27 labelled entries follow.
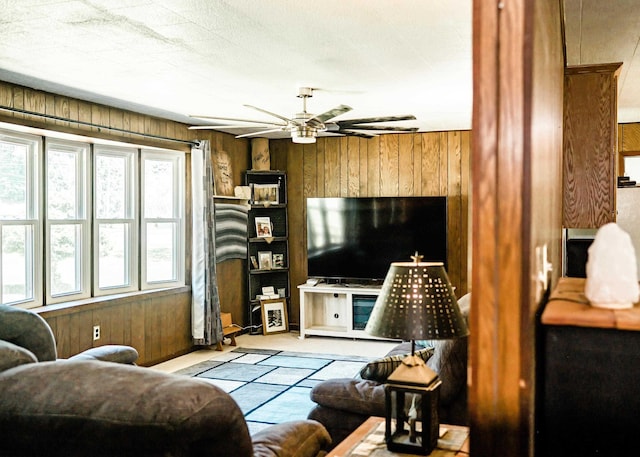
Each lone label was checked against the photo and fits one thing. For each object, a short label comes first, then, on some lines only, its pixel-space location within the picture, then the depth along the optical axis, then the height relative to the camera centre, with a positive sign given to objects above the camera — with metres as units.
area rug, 4.36 -1.37
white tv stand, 6.92 -1.03
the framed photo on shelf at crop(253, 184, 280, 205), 7.38 +0.34
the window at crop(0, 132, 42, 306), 4.54 +0.02
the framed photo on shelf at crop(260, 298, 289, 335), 7.26 -1.16
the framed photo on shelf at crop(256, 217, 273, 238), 7.40 -0.07
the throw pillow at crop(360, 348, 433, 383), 3.15 -0.78
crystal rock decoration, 1.31 -0.11
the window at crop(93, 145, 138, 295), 5.43 +0.01
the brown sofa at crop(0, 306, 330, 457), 1.54 -0.50
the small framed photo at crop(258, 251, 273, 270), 7.43 -0.48
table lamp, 1.96 -0.35
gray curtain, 6.28 -0.38
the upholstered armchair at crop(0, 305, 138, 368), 2.79 -0.51
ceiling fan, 4.23 +0.74
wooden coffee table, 2.08 -0.81
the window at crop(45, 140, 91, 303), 4.95 +0.01
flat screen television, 6.77 -0.15
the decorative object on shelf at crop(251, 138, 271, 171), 7.38 +0.83
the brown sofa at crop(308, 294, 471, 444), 2.89 -0.89
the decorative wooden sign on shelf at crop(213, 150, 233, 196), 6.79 +0.56
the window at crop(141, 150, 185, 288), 6.00 +0.02
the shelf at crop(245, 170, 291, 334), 7.34 -0.27
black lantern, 2.06 -0.69
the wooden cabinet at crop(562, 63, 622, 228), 3.24 +0.40
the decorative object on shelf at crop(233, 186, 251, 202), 7.06 +0.35
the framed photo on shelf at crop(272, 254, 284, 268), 7.55 -0.49
